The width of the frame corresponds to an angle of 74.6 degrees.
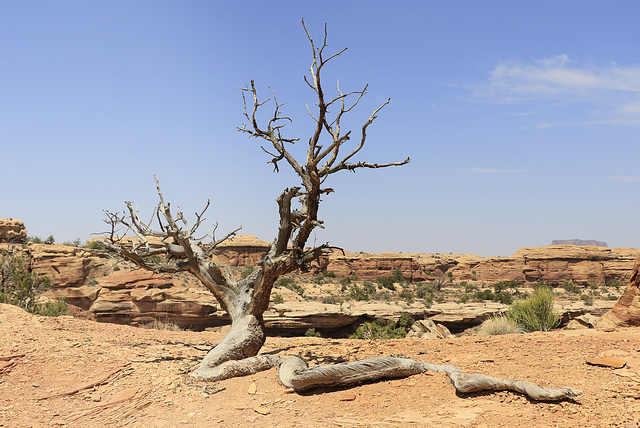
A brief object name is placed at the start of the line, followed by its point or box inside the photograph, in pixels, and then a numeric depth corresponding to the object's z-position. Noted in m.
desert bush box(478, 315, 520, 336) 10.86
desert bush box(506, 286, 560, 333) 11.06
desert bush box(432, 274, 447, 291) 47.29
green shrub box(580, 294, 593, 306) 26.59
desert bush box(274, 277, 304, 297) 35.84
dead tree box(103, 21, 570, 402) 7.08
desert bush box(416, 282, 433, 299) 37.41
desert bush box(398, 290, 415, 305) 31.38
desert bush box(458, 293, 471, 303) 32.94
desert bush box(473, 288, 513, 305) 30.46
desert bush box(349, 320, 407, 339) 12.15
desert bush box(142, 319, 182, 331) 20.30
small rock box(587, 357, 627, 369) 5.34
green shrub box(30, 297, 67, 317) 14.49
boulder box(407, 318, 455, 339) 15.78
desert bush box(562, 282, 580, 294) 44.52
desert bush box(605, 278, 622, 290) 47.62
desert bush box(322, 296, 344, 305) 30.38
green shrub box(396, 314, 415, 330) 21.73
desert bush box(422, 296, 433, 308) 29.16
